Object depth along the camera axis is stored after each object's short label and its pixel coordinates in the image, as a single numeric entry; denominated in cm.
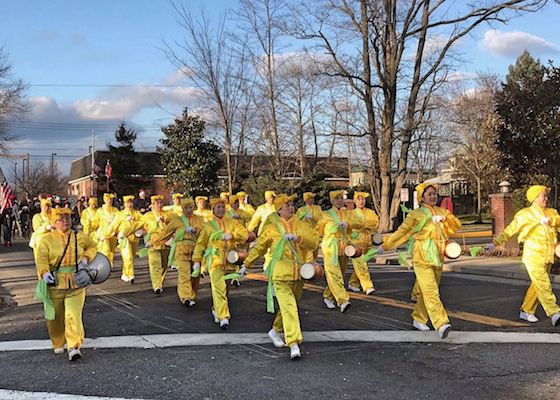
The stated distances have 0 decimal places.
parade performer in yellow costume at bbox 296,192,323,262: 1068
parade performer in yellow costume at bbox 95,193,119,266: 1292
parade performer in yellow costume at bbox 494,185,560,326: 751
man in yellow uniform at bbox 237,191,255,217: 1492
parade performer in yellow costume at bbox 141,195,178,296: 1029
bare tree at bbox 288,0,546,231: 2419
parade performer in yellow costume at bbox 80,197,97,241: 1328
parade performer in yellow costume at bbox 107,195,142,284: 1223
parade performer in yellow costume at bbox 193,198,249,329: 763
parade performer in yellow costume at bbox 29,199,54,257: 1006
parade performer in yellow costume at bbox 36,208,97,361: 612
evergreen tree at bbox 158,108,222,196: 3722
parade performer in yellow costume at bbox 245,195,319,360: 607
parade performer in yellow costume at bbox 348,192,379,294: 1026
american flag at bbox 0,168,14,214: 1972
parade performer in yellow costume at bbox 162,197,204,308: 931
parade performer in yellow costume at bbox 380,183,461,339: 713
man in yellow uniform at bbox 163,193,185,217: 1335
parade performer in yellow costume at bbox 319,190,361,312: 884
